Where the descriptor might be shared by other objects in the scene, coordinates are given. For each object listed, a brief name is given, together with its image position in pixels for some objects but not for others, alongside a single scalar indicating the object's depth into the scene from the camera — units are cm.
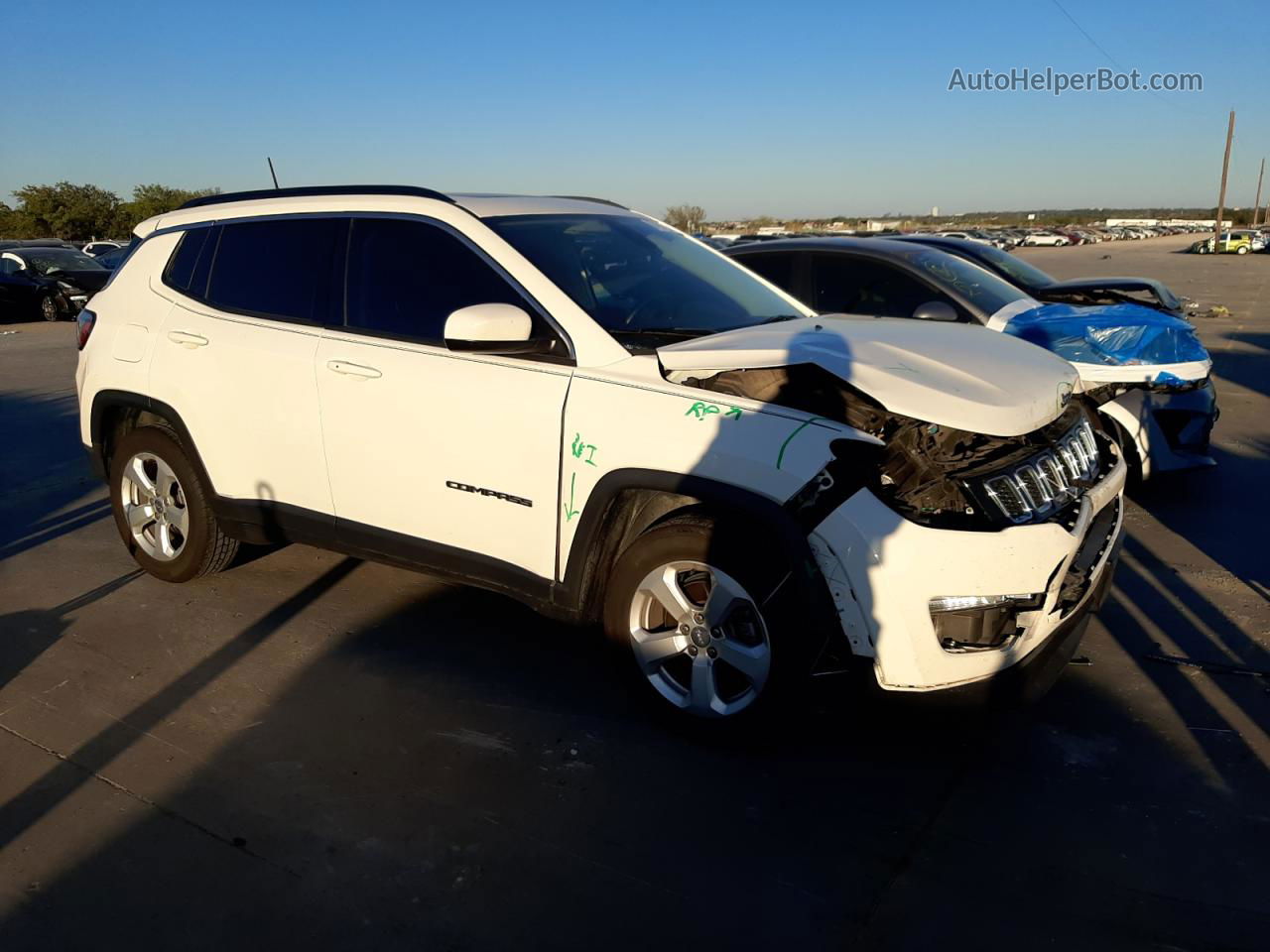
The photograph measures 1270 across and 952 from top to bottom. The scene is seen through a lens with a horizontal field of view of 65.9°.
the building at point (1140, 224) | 10969
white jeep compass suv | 301
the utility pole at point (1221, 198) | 4666
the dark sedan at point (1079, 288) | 750
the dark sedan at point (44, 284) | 1953
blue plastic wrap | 610
